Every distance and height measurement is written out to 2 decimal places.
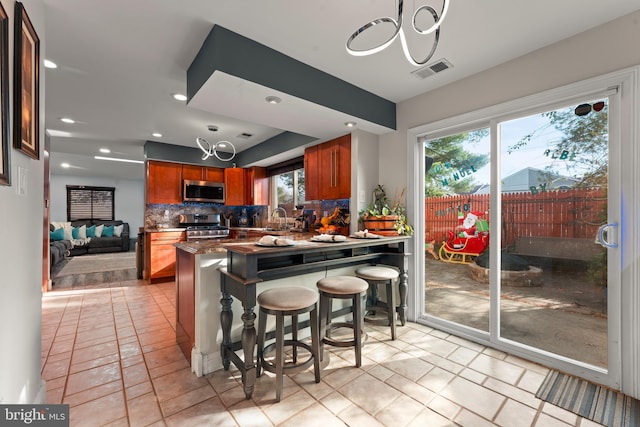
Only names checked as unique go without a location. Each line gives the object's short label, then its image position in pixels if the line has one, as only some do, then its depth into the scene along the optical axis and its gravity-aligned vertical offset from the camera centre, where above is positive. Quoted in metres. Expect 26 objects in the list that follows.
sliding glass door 1.95 -0.17
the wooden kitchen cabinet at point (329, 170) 3.35 +0.57
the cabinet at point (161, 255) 4.64 -0.74
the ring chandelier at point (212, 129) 3.91 +1.34
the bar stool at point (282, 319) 1.71 -0.71
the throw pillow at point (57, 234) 6.76 -0.54
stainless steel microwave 5.30 +0.44
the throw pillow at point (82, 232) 7.87 -0.57
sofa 6.84 -0.70
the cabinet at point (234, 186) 5.86 +0.58
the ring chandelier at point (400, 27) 1.09 +0.80
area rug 5.67 -1.20
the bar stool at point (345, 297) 2.04 -0.65
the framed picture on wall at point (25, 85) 1.19 +0.61
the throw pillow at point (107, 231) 8.35 -0.57
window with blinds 9.26 +0.36
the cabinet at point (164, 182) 5.02 +0.58
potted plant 2.85 -0.04
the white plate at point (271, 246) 1.99 -0.25
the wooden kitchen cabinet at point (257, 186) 5.78 +0.58
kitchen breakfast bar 1.78 -0.47
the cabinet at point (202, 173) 5.40 +0.82
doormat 1.59 -1.21
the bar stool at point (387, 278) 2.47 -0.60
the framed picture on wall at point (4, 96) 1.04 +0.46
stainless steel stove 5.16 -0.28
